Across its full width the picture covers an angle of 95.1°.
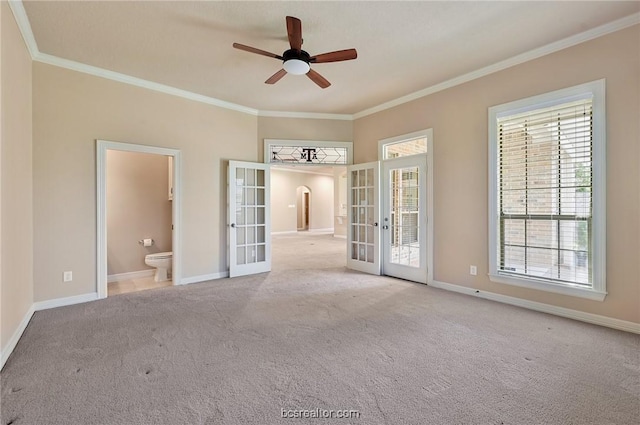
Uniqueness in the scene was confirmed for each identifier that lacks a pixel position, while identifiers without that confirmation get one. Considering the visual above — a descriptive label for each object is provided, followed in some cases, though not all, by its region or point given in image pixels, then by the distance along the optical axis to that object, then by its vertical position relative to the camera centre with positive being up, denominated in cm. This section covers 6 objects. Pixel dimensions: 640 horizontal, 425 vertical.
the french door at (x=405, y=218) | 457 -13
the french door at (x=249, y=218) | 500 -14
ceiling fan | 261 +153
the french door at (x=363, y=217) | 518 -13
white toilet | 481 -87
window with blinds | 305 +20
